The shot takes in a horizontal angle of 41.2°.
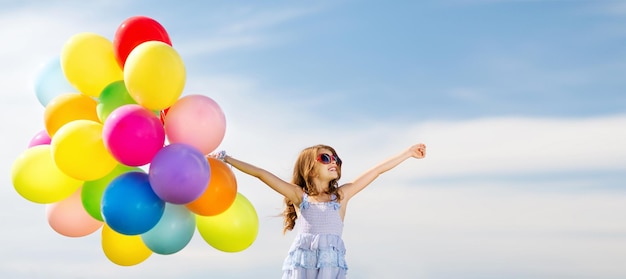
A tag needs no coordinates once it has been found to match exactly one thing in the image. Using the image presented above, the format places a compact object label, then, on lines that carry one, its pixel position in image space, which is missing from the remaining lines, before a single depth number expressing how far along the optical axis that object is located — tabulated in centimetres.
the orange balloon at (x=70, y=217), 652
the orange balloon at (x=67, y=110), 648
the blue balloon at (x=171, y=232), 627
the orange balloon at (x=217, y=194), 612
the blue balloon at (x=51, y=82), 680
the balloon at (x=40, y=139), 675
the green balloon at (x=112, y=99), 624
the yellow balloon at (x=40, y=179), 636
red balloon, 635
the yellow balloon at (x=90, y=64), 643
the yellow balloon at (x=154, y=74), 596
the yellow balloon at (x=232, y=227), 638
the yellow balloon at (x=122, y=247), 658
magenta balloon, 586
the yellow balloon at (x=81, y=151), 605
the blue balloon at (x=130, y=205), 593
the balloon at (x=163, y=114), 635
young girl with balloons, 688
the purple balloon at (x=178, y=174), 585
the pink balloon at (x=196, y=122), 612
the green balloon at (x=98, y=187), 627
